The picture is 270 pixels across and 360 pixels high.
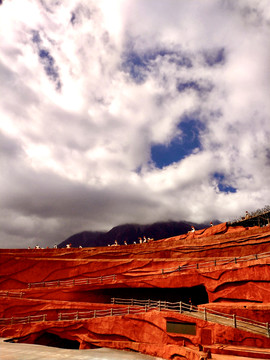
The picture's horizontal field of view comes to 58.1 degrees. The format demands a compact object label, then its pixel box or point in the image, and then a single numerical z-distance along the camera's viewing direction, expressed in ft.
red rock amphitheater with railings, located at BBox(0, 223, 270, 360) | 43.88
